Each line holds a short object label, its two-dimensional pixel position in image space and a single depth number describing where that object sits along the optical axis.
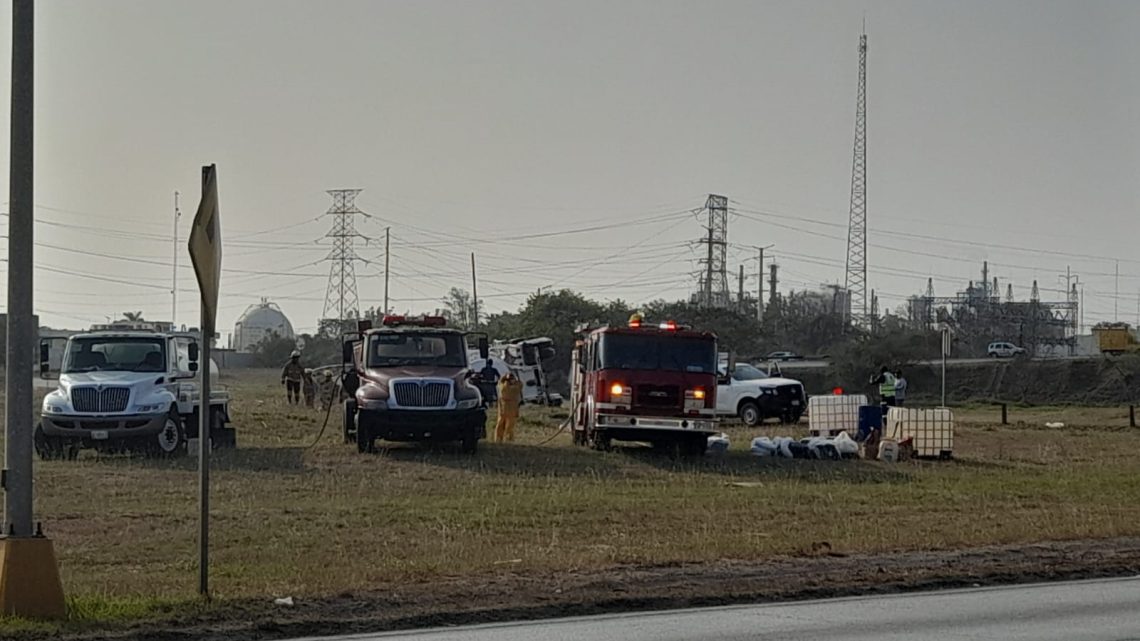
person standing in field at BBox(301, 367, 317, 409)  43.47
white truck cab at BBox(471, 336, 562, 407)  51.41
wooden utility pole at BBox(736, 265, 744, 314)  102.93
